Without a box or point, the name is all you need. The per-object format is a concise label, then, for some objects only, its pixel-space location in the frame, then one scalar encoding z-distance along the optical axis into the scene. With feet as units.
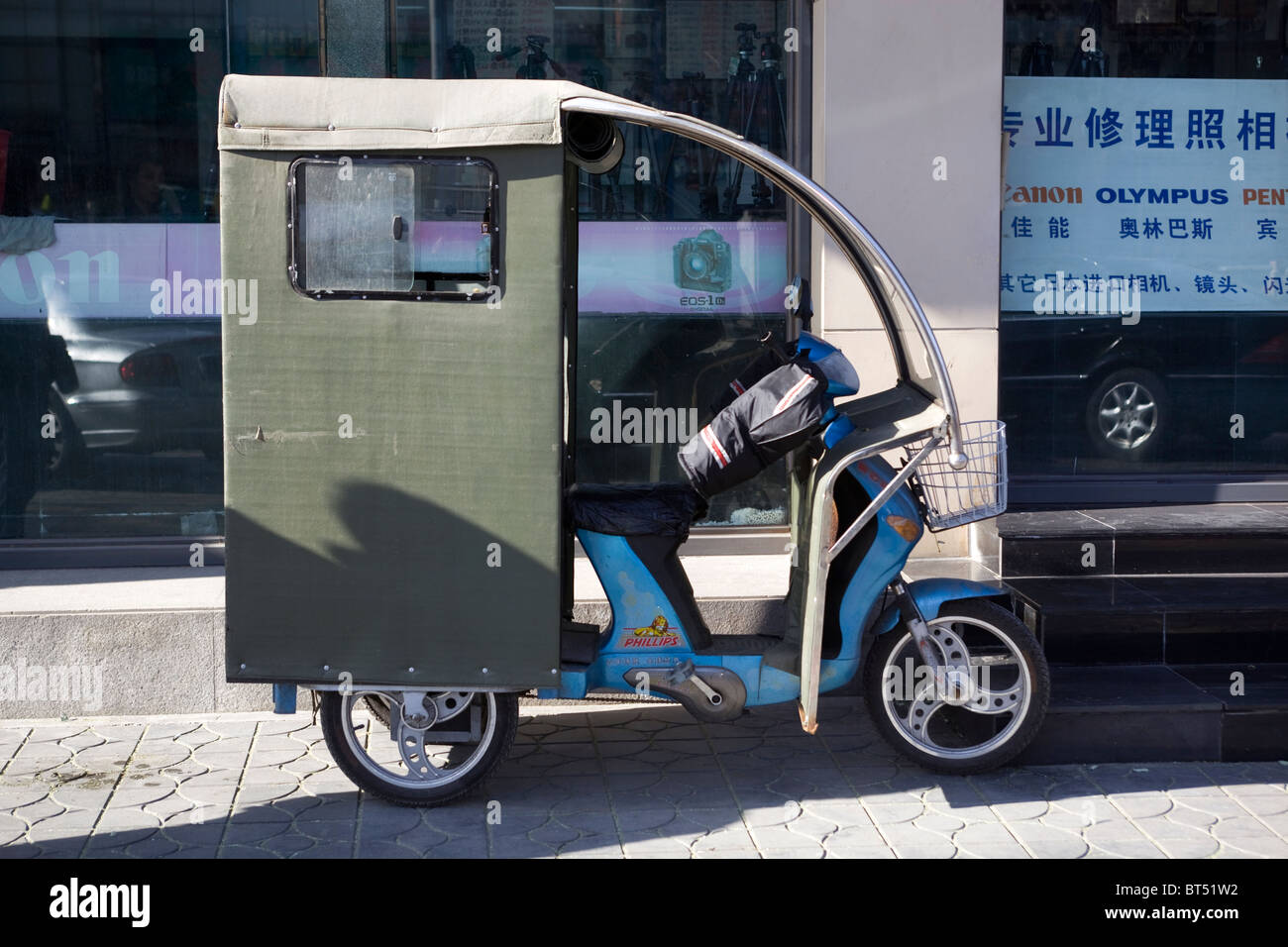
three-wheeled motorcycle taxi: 15.52
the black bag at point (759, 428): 16.35
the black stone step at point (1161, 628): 20.03
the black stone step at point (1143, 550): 21.80
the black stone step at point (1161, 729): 18.21
